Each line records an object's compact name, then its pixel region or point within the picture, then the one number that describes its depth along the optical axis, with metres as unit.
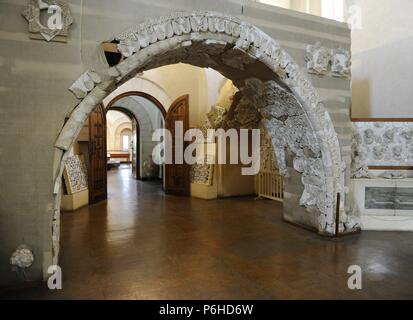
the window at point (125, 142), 19.08
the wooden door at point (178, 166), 6.68
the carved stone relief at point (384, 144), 4.35
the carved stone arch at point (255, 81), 2.54
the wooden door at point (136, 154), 10.35
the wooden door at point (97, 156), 5.94
